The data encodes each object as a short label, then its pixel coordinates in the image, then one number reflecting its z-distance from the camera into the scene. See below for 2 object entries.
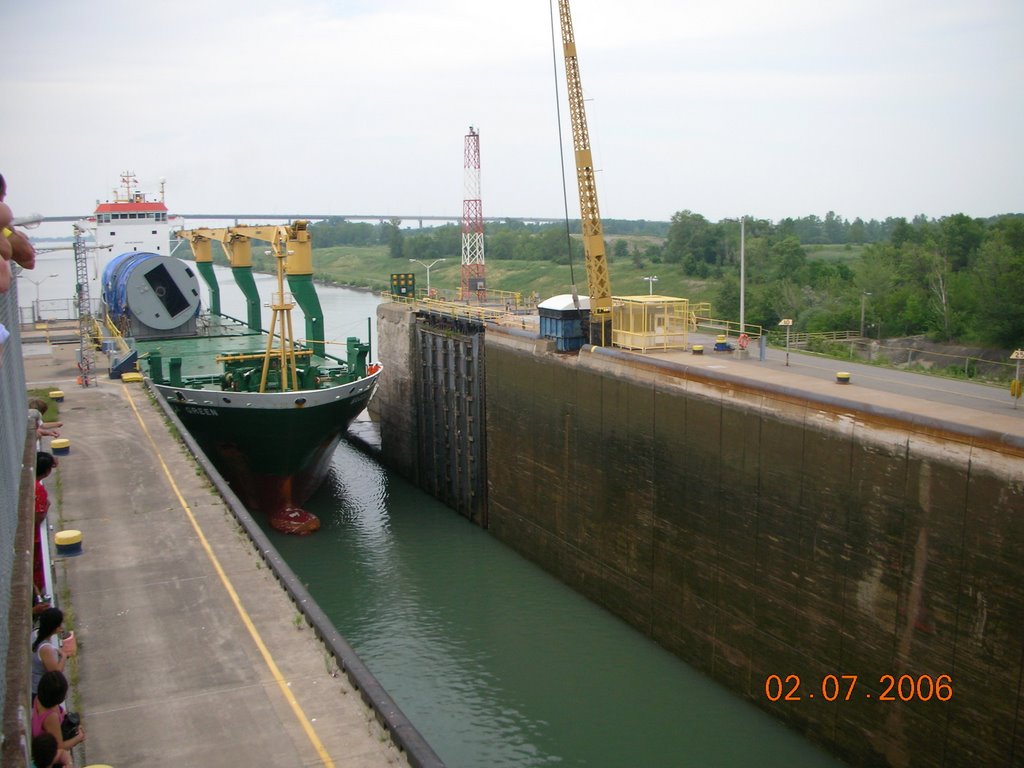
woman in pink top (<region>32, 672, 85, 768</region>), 7.89
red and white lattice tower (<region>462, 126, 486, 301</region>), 66.44
